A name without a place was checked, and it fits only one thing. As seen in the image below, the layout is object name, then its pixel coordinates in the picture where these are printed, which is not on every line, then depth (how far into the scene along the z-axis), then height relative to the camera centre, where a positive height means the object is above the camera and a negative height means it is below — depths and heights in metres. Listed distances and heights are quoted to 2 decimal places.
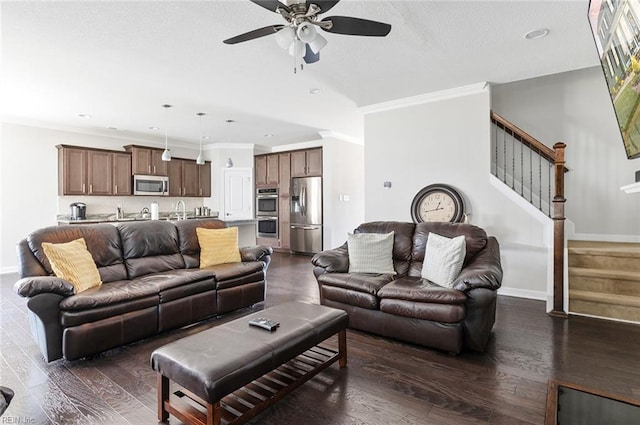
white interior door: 8.14 +0.37
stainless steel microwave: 6.88 +0.50
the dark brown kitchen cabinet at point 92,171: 6.02 +0.72
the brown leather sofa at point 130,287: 2.39 -0.70
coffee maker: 6.08 -0.05
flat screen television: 1.54 +0.82
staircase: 3.24 -0.80
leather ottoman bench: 1.56 -0.82
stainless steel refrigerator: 7.19 -0.17
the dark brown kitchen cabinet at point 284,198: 7.75 +0.22
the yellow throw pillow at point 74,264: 2.70 -0.48
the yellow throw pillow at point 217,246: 3.85 -0.47
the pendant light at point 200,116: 5.48 +1.60
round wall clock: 4.37 +0.03
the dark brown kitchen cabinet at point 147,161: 6.82 +1.02
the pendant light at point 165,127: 5.06 +1.59
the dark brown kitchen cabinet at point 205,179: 8.07 +0.73
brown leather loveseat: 2.49 -0.73
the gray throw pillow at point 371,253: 3.39 -0.49
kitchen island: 6.03 -0.23
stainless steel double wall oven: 8.01 -0.11
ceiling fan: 1.92 +1.18
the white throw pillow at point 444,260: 2.83 -0.48
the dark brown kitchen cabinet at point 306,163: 7.26 +1.03
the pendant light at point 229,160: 6.33 +0.99
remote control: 2.01 -0.74
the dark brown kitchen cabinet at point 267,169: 7.99 +0.96
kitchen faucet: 7.79 +0.02
